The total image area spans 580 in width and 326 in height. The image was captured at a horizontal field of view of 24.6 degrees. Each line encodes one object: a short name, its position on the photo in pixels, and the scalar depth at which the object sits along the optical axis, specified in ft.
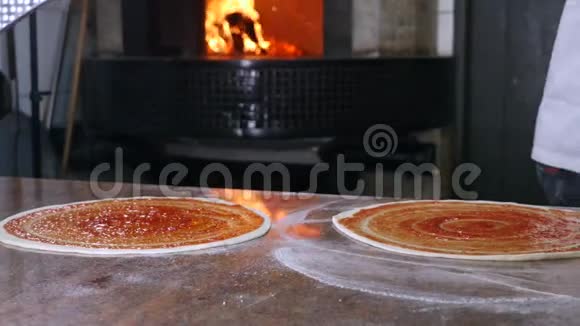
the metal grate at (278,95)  8.09
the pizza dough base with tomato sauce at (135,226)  4.85
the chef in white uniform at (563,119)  5.65
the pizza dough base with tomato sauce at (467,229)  4.74
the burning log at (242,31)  8.76
